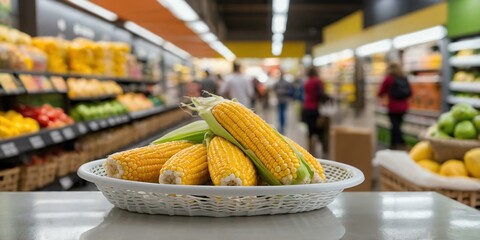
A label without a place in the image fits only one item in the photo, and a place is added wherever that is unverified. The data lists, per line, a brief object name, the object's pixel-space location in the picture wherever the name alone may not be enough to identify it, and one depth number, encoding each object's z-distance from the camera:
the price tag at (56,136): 4.53
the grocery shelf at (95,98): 6.20
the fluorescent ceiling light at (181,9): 7.14
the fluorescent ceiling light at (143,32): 10.25
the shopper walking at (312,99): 8.97
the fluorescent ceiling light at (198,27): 9.83
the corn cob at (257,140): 1.26
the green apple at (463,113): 2.99
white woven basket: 1.17
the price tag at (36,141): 4.11
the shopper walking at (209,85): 12.19
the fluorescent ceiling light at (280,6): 10.67
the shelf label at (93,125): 5.69
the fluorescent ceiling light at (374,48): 11.98
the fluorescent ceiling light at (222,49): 16.56
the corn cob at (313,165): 1.30
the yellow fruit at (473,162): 2.66
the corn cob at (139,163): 1.30
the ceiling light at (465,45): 8.07
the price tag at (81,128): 5.32
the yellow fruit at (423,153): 3.03
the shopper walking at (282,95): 14.80
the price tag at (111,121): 6.53
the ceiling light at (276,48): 23.83
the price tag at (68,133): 4.85
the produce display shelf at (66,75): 4.25
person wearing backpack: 8.49
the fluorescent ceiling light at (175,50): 15.22
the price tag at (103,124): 6.12
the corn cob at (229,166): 1.21
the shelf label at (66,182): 4.79
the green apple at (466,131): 2.90
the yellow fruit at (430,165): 2.88
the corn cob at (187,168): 1.23
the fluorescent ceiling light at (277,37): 18.41
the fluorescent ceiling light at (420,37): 9.20
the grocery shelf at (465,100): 7.80
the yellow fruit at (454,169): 2.72
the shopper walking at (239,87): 9.55
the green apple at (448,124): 3.02
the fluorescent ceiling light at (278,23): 12.90
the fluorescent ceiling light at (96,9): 7.21
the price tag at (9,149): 3.64
